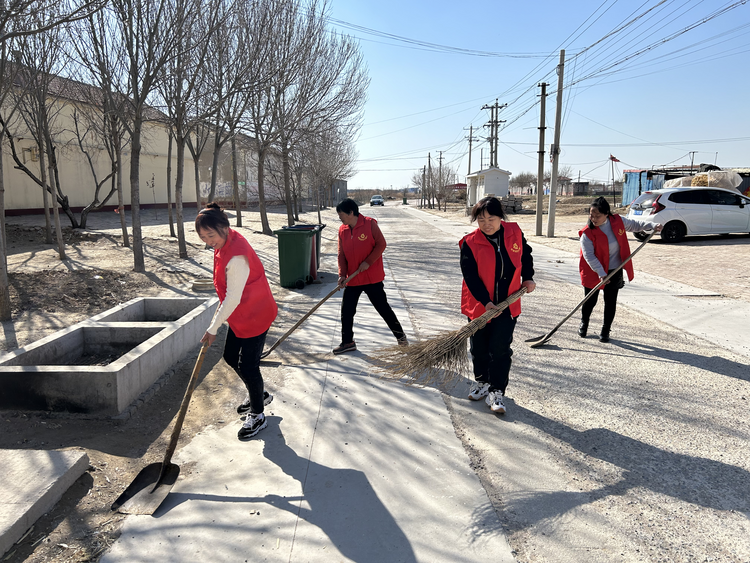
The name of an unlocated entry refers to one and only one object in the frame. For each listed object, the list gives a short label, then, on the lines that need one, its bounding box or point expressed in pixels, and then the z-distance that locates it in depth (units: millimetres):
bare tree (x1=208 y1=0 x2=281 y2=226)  10258
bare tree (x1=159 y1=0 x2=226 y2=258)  8441
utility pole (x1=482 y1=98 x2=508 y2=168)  49938
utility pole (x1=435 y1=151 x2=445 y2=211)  56338
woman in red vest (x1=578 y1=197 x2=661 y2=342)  5227
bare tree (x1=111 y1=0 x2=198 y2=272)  8062
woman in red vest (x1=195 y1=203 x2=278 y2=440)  3109
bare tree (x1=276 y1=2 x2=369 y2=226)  15414
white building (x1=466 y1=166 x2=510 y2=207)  43312
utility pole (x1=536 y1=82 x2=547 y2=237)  19141
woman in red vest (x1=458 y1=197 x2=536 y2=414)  3521
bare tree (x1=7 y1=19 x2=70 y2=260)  9422
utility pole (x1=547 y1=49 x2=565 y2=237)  18031
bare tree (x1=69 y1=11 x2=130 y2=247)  8562
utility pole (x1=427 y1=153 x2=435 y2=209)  65062
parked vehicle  15156
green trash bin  8956
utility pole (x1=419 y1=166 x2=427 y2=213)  65131
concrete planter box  3678
